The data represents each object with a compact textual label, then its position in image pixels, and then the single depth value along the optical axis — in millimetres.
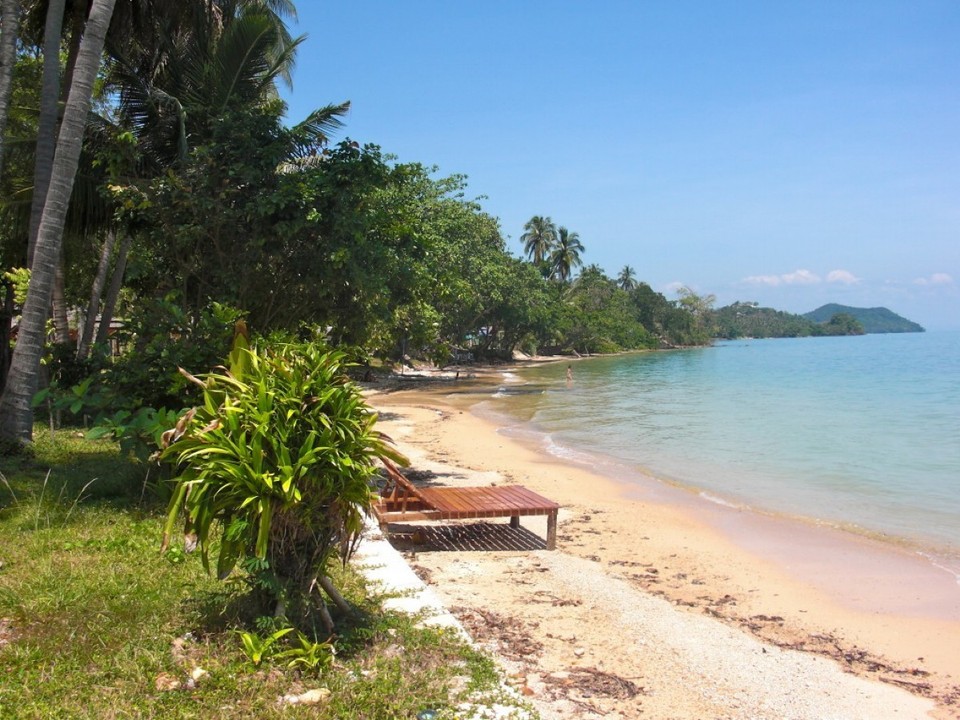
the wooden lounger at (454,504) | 7199
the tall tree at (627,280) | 104125
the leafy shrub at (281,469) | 3426
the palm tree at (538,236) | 78688
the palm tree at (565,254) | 80375
